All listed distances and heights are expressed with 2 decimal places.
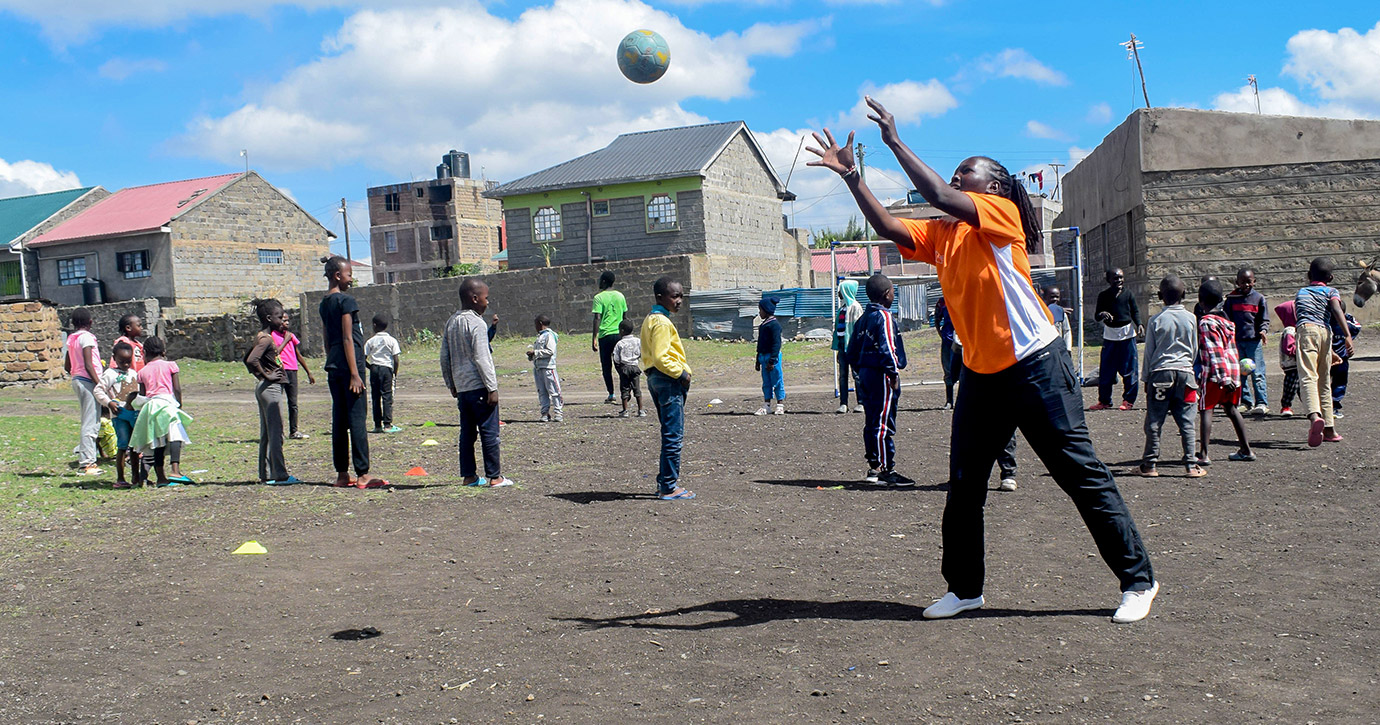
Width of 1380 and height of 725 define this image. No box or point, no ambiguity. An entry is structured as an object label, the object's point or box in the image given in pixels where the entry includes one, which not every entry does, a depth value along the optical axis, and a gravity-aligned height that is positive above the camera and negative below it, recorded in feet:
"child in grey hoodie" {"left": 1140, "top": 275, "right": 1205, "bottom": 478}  27.40 -2.05
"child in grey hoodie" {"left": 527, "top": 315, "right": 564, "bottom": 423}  46.57 -2.19
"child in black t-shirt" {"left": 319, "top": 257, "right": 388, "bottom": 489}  28.04 -1.12
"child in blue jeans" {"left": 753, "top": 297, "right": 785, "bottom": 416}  46.80 -2.27
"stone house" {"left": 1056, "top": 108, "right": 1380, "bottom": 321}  67.26 +5.40
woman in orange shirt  14.53 -0.79
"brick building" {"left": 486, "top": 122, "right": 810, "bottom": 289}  125.59 +13.43
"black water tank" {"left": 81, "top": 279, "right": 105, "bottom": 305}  152.05 +7.95
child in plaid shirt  28.43 -2.35
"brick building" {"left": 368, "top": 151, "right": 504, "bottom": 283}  235.81 +23.38
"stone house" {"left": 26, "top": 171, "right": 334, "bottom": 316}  149.18 +13.99
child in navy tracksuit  28.37 -2.36
